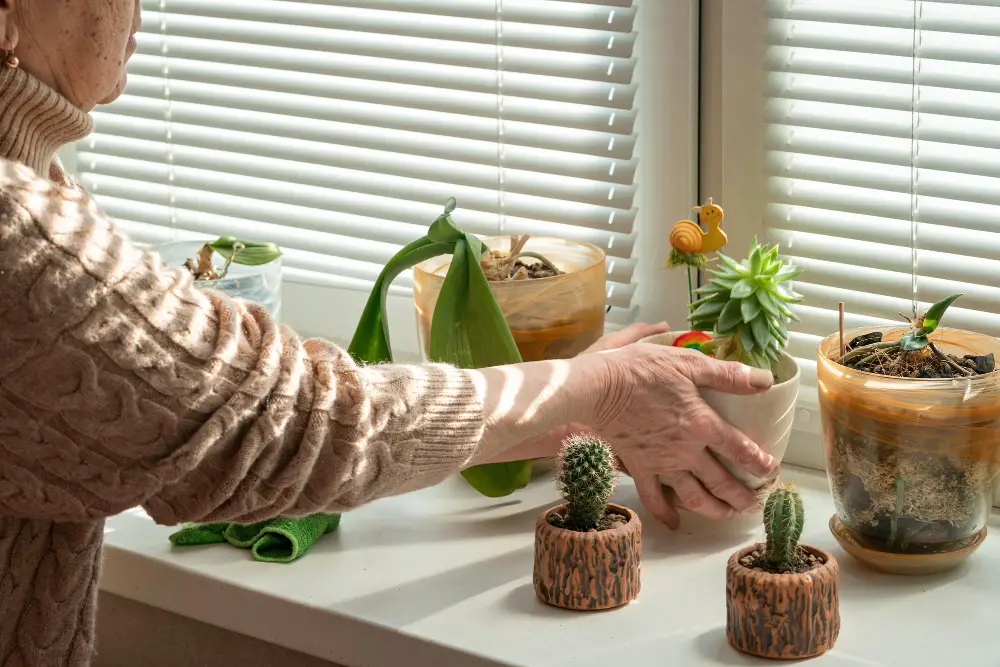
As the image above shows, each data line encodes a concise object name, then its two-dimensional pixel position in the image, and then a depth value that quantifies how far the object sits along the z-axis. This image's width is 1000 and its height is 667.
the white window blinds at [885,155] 1.68
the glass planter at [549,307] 1.77
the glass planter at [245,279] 1.93
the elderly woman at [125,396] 1.43
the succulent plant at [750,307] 1.65
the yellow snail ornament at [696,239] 1.74
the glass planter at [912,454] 1.59
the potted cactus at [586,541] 1.60
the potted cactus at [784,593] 1.53
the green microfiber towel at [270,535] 1.73
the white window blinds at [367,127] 1.87
